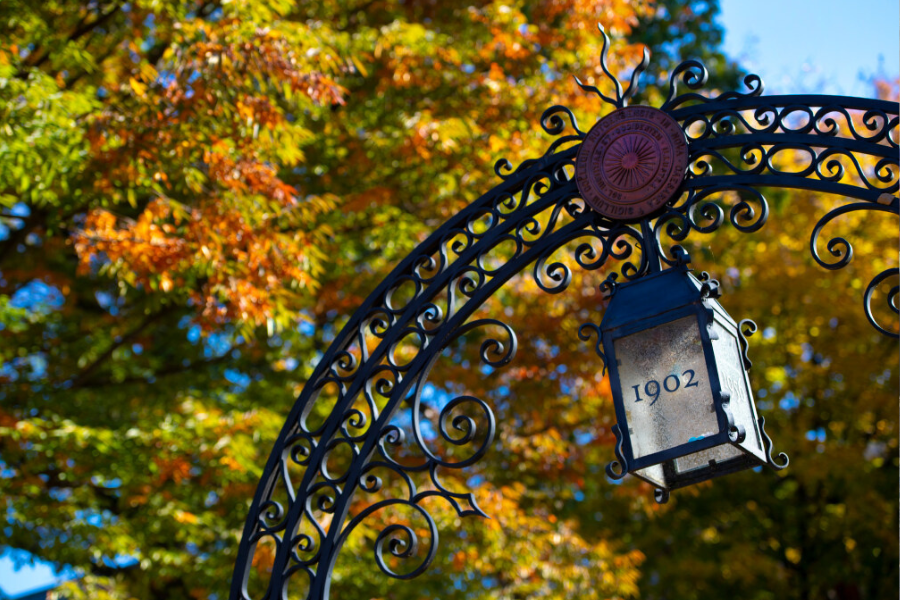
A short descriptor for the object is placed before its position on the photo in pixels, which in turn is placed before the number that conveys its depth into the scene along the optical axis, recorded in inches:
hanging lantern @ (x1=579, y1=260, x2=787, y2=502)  102.5
